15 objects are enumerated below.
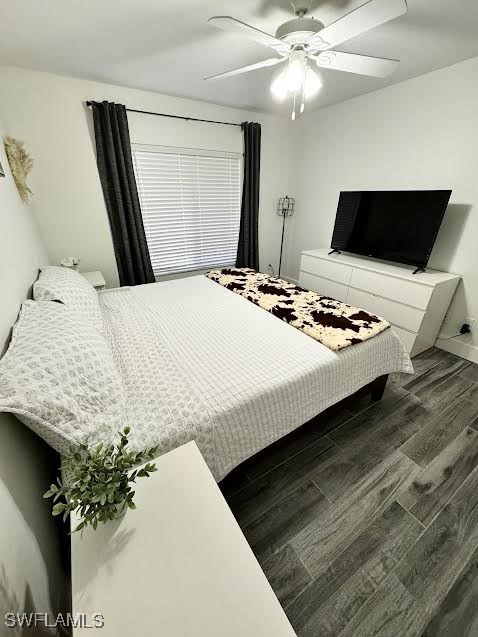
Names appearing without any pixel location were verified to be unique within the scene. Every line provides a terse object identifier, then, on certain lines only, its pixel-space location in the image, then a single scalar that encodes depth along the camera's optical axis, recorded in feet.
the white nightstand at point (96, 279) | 8.05
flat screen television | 7.67
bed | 2.92
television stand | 7.47
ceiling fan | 3.56
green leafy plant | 2.02
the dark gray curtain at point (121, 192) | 8.02
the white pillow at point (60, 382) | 2.65
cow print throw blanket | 5.22
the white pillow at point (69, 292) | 4.76
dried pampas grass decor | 6.40
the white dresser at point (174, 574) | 1.76
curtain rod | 8.37
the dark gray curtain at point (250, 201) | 10.50
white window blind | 9.51
